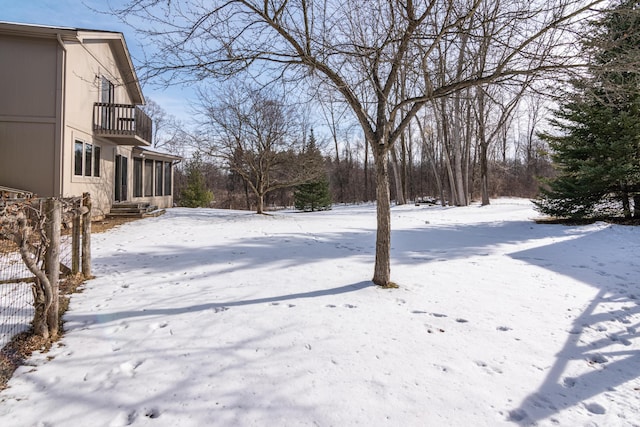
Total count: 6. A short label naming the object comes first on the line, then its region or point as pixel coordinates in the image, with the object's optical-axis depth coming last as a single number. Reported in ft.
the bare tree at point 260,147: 49.29
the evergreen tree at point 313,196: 80.02
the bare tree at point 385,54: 13.01
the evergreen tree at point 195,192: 84.12
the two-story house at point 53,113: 30.12
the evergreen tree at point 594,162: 32.07
